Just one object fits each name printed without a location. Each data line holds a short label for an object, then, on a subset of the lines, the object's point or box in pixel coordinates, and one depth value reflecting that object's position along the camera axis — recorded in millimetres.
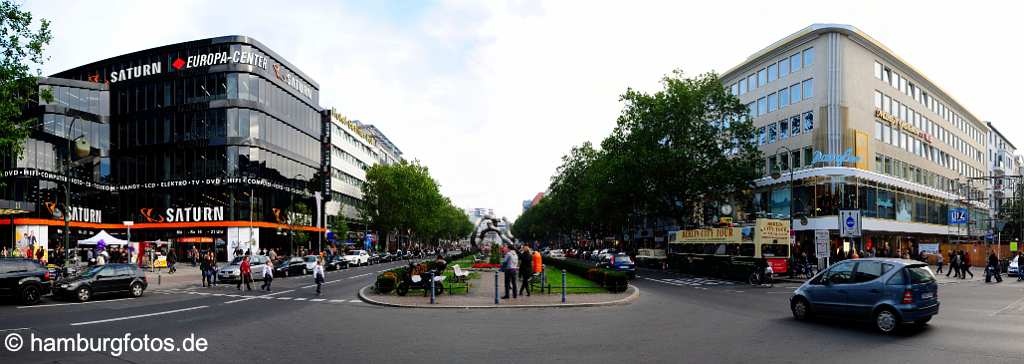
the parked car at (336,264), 52469
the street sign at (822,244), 32875
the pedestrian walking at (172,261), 43731
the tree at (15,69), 25345
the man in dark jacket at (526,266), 22438
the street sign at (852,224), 35062
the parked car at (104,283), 23219
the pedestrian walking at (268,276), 28578
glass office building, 61344
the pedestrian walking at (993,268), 32741
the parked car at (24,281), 21891
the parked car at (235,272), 34938
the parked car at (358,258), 58819
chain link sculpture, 60875
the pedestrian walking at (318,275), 25812
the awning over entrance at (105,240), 42844
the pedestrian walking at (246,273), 29281
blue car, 13492
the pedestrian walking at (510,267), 21152
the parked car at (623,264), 42062
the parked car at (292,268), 42297
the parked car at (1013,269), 39375
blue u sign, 52500
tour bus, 33719
